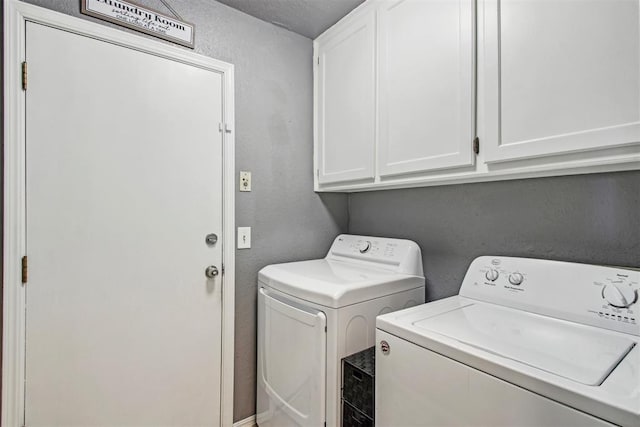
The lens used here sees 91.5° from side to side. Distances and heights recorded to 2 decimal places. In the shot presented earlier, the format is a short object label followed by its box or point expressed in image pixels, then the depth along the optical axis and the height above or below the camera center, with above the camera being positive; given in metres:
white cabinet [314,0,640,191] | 0.91 +0.46
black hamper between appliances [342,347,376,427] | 1.19 -0.71
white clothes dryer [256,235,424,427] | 1.31 -0.49
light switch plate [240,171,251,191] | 1.83 +0.18
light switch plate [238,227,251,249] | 1.82 -0.16
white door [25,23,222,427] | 1.29 -0.11
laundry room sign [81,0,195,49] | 1.40 +0.92
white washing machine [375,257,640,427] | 0.71 -0.39
